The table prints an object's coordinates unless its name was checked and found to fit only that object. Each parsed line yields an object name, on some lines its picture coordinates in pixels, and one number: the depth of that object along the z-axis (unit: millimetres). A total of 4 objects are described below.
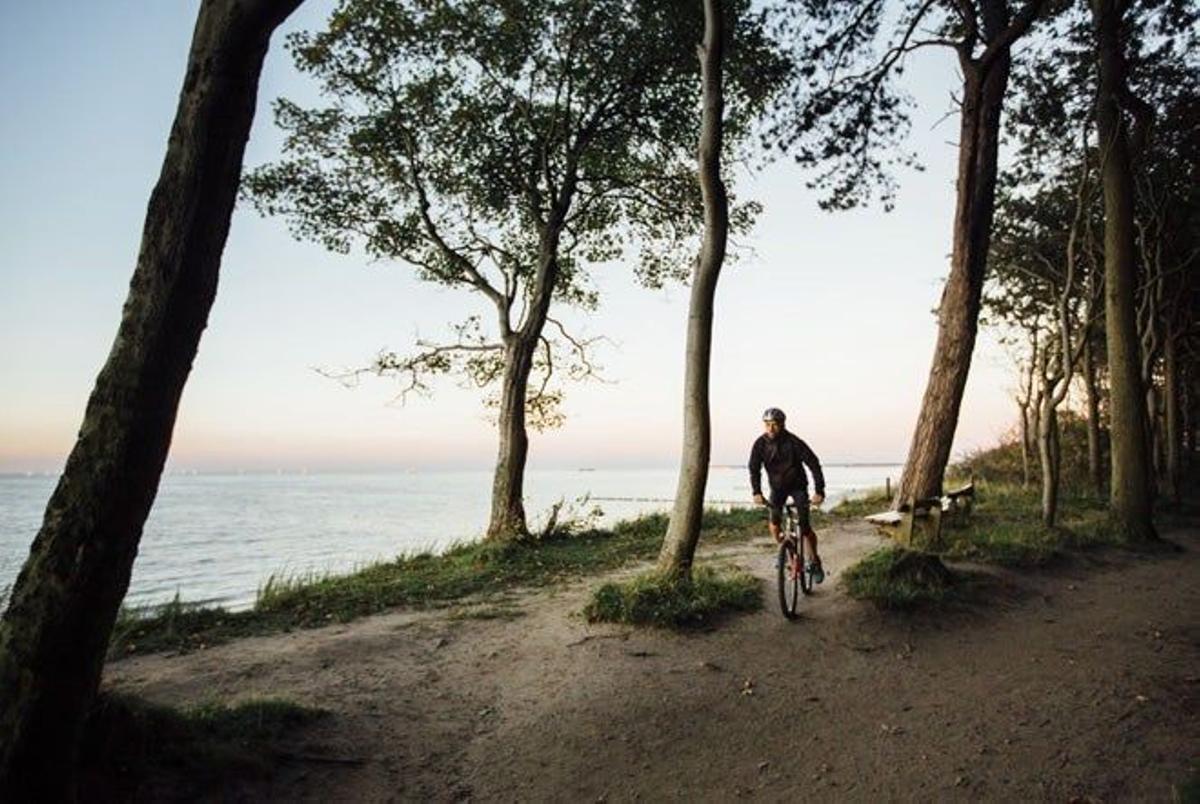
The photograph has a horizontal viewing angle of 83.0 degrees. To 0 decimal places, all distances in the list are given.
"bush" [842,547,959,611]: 8047
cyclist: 8352
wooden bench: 11352
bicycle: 7805
